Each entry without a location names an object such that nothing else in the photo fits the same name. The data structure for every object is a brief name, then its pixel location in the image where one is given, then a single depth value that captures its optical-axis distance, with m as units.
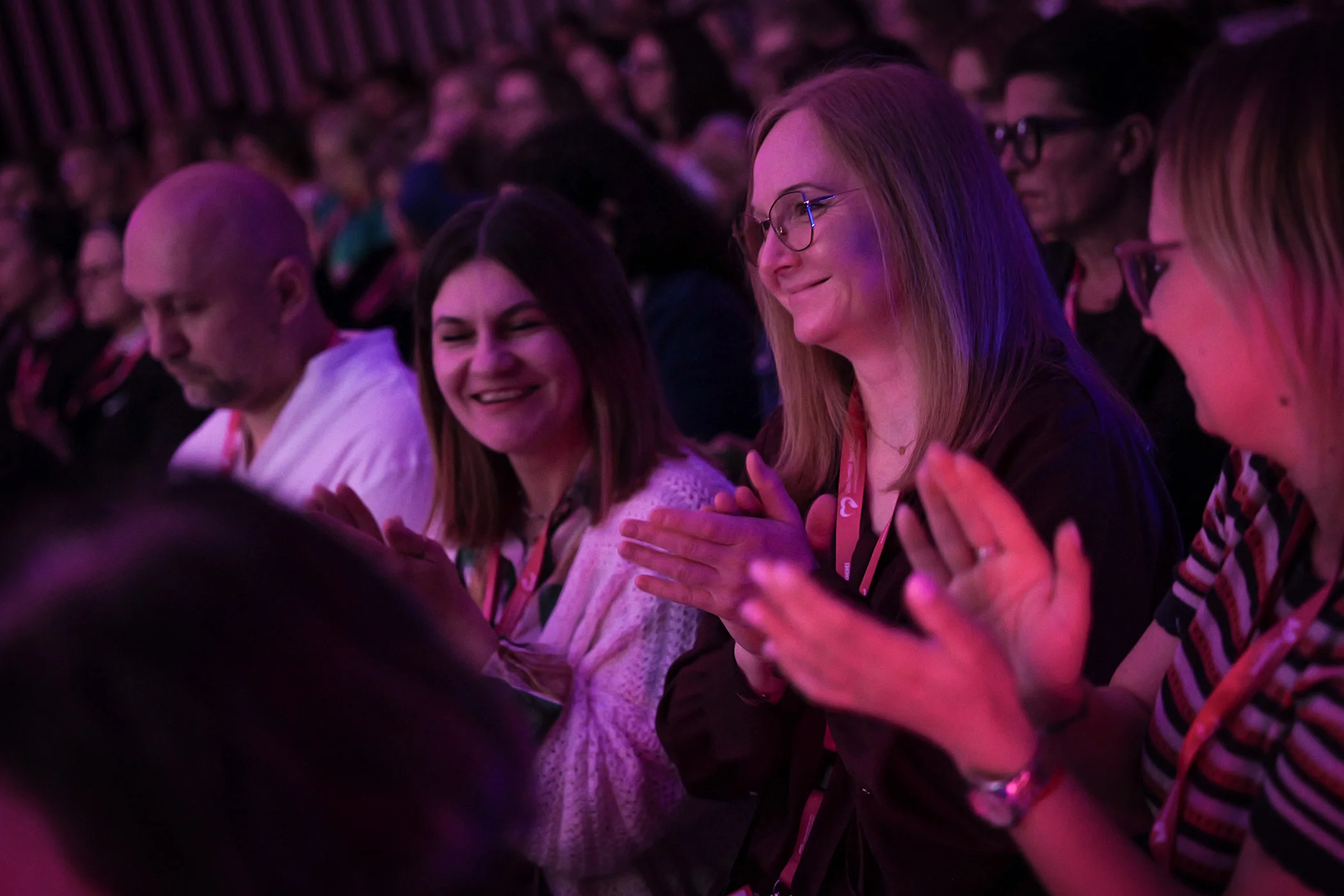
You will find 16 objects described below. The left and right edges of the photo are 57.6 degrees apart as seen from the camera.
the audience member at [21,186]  6.29
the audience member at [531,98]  4.55
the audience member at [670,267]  2.91
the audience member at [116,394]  3.54
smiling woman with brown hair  1.71
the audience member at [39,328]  4.66
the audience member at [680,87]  4.74
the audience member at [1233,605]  0.84
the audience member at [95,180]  6.52
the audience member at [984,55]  3.06
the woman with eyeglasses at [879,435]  1.35
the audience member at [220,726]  0.65
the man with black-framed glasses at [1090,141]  2.33
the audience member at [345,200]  5.40
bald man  2.54
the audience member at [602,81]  5.57
